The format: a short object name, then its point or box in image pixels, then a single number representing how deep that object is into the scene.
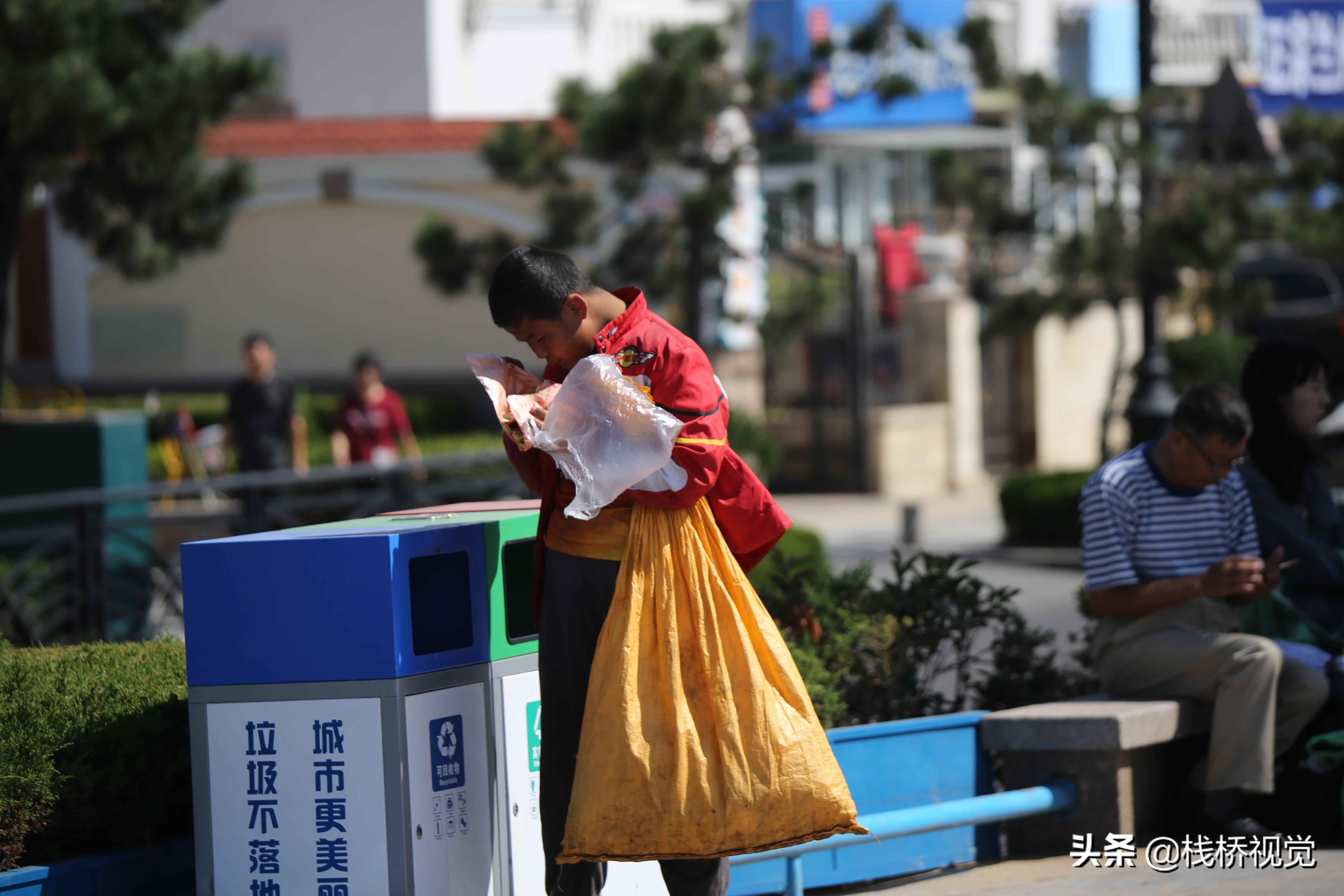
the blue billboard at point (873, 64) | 50.25
